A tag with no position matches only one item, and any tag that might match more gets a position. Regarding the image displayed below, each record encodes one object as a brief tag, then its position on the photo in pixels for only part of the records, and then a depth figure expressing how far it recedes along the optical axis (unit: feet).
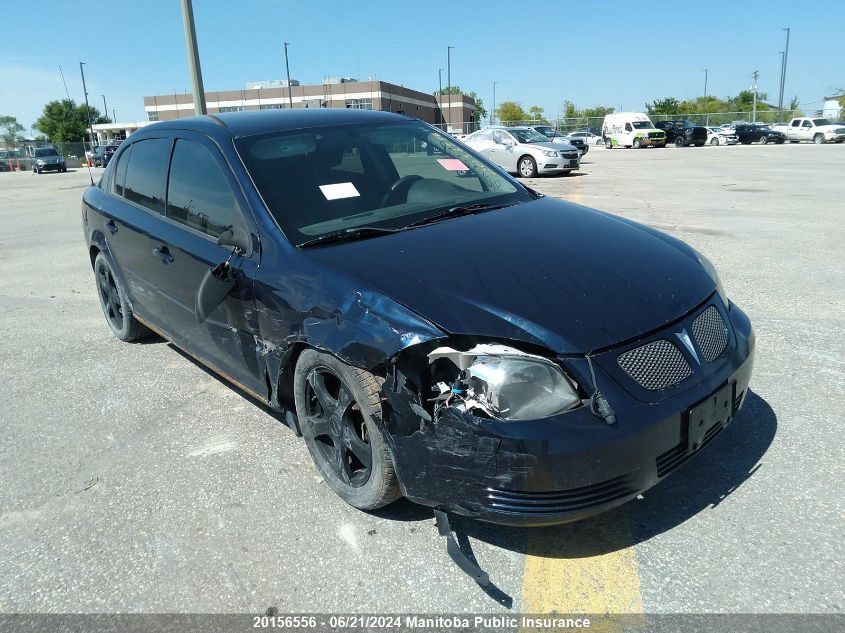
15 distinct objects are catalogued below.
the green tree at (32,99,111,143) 318.24
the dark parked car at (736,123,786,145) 136.46
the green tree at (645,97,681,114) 279.49
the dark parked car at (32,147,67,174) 134.00
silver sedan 61.77
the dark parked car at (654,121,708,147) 130.52
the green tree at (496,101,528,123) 383.22
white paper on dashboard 10.36
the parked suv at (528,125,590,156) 89.72
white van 130.00
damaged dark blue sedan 6.93
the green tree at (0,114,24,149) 332.37
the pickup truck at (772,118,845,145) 126.93
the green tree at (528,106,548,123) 390.21
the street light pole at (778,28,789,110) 238.52
